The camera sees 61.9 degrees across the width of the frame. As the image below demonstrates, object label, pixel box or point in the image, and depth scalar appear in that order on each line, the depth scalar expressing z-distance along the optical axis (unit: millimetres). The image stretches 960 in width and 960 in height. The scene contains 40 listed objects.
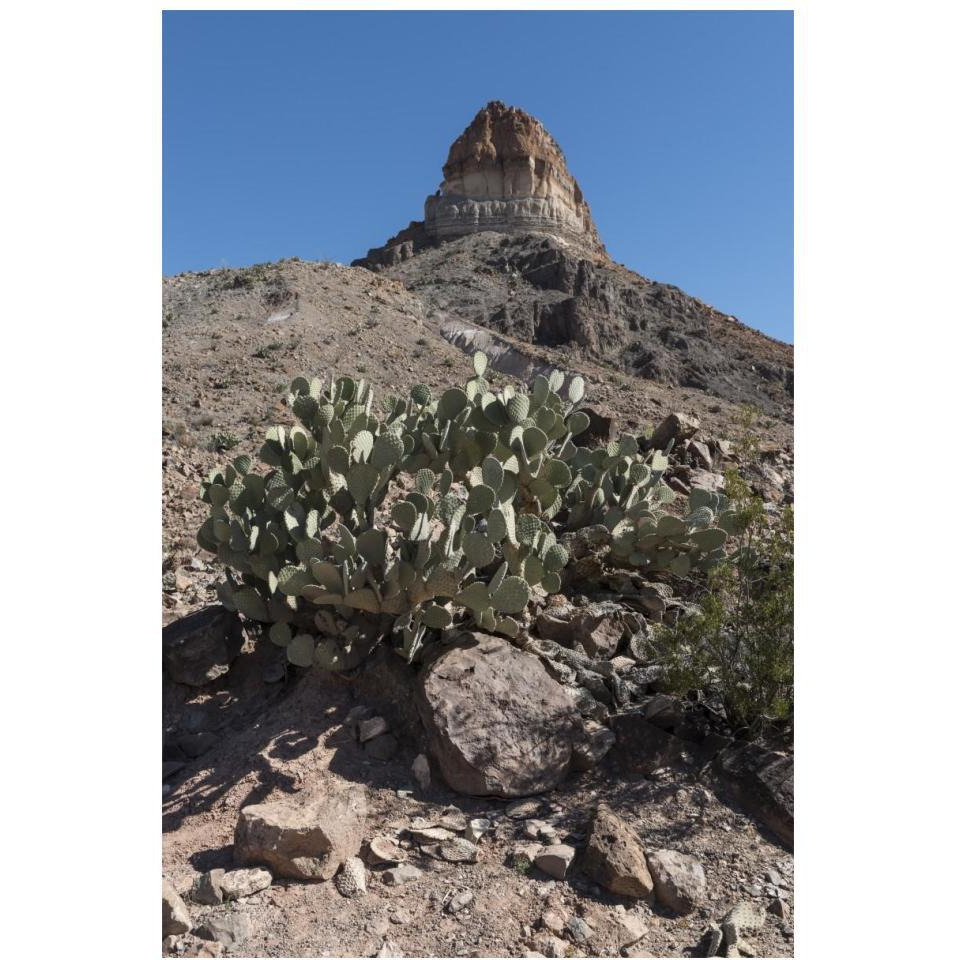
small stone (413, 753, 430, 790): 4039
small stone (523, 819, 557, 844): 3602
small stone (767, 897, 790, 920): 3166
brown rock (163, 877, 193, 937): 2908
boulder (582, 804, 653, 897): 3227
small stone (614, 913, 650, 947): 3033
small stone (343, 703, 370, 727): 4375
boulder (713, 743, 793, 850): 3695
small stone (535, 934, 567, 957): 2957
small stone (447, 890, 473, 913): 3166
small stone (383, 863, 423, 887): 3322
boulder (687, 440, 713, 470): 9609
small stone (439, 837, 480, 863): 3492
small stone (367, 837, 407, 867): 3449
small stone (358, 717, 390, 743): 4266
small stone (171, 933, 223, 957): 2846
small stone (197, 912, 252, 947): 2928
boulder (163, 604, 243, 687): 5035
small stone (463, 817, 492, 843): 3645
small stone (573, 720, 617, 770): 4152
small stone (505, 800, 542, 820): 3834
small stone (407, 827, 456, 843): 3604
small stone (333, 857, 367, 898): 3240
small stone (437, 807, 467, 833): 3699
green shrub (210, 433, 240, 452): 11531
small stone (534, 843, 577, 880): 3357
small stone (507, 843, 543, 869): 3453
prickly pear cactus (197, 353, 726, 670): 4441
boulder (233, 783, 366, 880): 3275
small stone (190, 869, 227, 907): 3135
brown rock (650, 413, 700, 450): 10008
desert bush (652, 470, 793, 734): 4211
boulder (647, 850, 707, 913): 3213
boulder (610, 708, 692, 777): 4152
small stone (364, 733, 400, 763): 4215
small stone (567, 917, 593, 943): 3027
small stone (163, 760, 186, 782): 4363
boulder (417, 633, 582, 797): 3973
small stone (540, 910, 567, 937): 3057
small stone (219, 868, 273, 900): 3166
